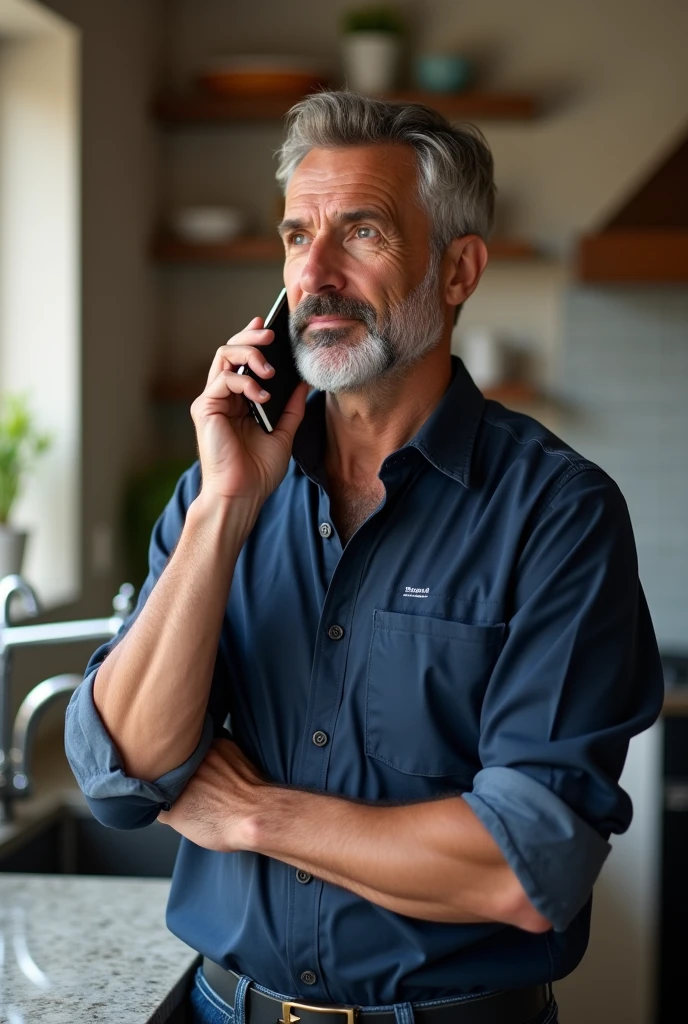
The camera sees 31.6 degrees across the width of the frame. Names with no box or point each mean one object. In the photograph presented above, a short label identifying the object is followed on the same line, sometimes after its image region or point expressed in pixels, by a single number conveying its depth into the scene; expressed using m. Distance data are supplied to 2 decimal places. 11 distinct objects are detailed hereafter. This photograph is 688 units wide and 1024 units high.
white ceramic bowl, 3.80
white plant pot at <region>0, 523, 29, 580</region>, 2.73
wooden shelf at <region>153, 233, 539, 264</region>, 3.76
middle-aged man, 1.20
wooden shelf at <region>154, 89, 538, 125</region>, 3.72
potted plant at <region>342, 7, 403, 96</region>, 3.68
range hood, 3.49
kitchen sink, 2.42
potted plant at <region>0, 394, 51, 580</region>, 2.74
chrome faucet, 2.20
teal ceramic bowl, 3.68
